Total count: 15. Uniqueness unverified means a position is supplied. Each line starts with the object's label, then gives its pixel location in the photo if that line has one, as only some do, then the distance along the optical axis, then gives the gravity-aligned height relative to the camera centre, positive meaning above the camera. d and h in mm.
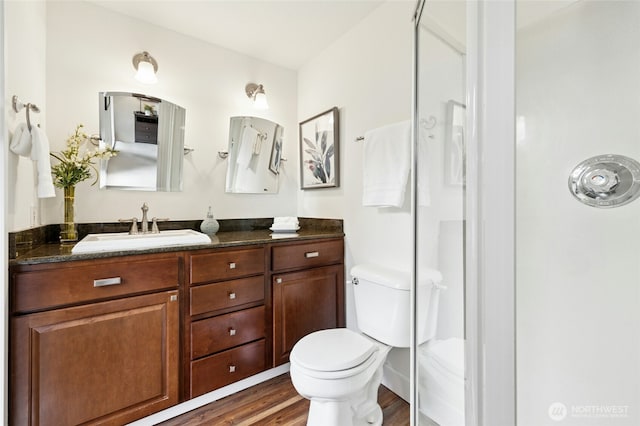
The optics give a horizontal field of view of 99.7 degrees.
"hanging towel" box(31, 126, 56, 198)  1109 +225
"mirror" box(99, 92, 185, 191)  1657 +470
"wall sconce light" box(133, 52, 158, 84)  1685 +920
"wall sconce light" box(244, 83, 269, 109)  2160 +955
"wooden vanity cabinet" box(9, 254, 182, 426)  1028 -541
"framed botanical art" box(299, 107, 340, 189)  1972 +492
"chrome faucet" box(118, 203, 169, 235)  1608 -66
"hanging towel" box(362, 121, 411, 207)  1438 +275
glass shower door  606 +4
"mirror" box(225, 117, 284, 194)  2114 +470
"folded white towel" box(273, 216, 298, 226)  2014 -59
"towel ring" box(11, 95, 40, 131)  1053 +437
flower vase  1431 -39
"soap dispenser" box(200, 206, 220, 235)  1864 -88
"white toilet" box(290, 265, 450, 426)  1126 -635
